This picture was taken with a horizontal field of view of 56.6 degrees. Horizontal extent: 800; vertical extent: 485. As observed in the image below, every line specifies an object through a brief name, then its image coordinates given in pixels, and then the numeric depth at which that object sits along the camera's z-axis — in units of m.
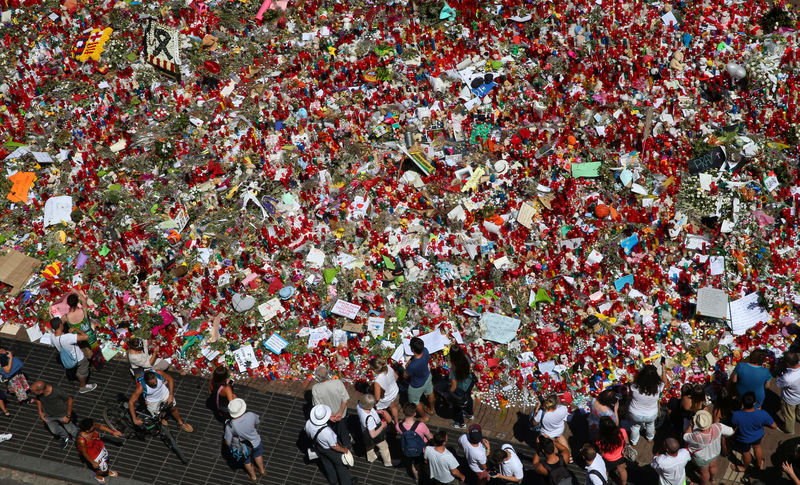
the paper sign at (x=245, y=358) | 12.12
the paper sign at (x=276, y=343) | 12.20
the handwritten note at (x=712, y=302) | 11.71
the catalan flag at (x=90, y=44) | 17.47
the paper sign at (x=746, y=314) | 11.61
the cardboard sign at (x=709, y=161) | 13.51
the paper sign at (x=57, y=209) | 14.40
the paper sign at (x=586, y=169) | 13.83
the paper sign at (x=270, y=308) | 12.58
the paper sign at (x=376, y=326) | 12.19
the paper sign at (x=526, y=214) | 13.25
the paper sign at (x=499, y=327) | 11.88
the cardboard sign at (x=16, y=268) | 13.45
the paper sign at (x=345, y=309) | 12.39
